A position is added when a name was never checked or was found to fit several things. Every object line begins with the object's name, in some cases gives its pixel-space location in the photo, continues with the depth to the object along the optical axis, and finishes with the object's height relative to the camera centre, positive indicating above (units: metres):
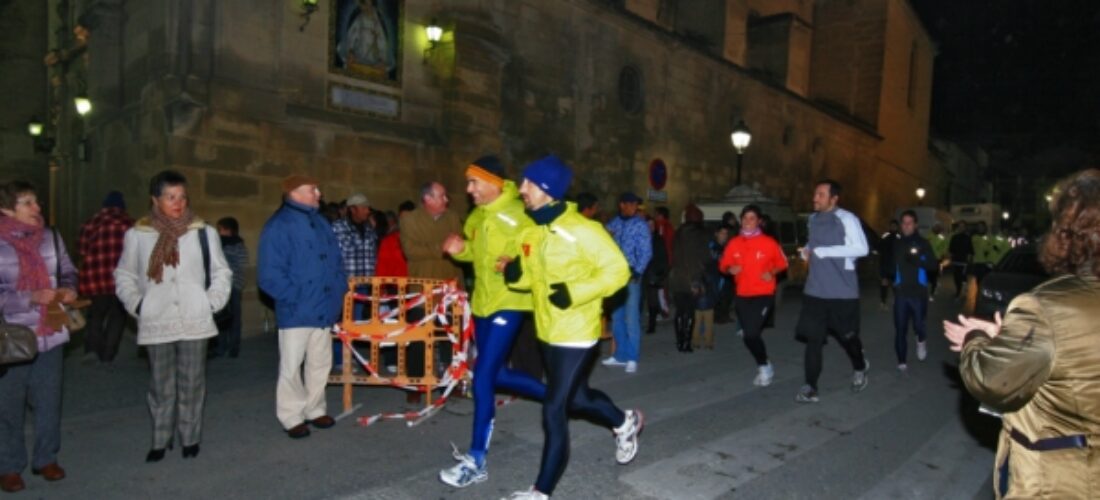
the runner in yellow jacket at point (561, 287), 3.71 -0.36
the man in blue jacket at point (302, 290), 4.96 -0.60
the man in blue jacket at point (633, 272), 7.87 -0.56
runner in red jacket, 6.99 -0.53
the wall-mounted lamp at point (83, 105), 12.52 +1.80
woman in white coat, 4.45 -0.62
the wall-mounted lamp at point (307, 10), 10.27 +3.15
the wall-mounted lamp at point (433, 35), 12.22 +3.36
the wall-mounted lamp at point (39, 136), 17.38 +1.66
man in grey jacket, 6.31 -0.43
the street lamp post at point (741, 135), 16.17 +2.33
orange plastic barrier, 5.80 -1.05
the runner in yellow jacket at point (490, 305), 4.23 -0.56
